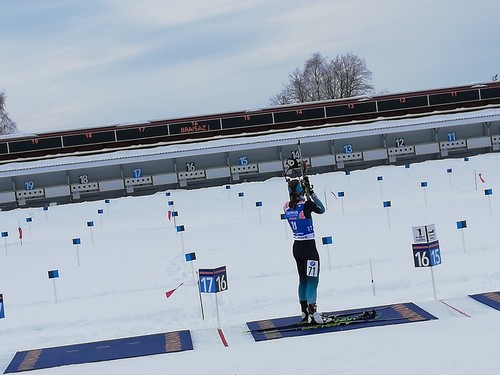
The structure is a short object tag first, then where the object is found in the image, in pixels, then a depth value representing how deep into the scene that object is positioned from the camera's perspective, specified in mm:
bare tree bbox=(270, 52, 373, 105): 90250
